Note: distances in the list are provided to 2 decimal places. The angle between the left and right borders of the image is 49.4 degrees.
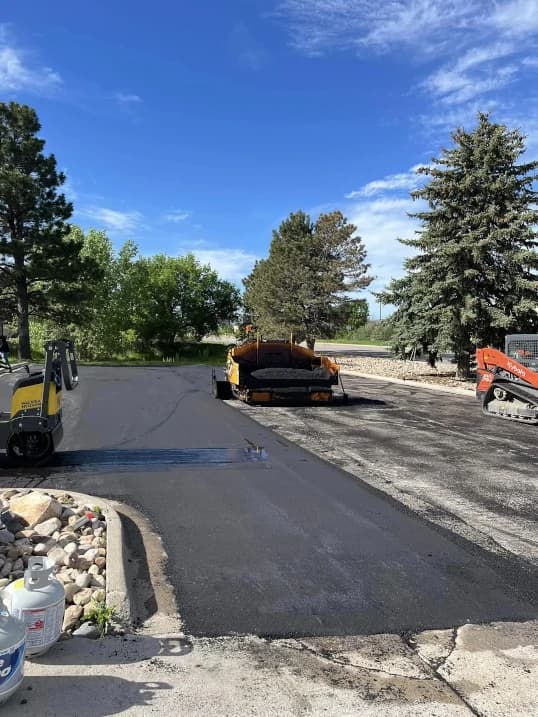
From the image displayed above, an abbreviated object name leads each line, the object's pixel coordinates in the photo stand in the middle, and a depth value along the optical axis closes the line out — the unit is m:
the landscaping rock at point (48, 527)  5.09
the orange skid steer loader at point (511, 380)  12.70
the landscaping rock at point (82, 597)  3.91
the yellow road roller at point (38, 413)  7.53
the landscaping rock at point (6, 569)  4.34
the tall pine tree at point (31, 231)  36.97
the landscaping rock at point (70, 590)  3.95
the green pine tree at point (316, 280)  40.75
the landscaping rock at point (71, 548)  4.59
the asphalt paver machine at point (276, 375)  14.56
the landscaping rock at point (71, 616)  3.62
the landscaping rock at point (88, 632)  3.51
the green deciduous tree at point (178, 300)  53.88
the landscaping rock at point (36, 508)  5.32
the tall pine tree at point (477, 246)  20.47
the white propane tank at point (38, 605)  3.15
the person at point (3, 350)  21.06
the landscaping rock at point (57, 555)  4.48
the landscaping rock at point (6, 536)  4.82
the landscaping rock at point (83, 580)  4.11
